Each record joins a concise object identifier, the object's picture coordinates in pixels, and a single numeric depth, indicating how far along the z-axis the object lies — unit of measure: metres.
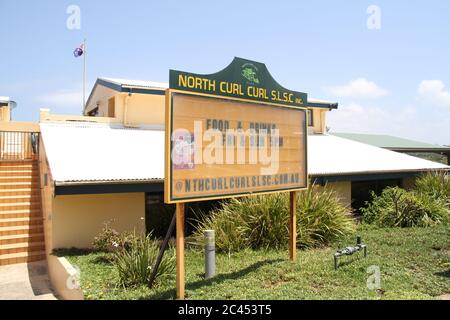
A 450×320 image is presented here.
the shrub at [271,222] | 9.58
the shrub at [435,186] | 14.87
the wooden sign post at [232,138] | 6.09
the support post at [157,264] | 6.47
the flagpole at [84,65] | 26.42
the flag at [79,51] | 25.42
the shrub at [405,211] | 12.74
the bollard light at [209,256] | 7.23
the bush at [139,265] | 6.97
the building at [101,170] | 9.73
